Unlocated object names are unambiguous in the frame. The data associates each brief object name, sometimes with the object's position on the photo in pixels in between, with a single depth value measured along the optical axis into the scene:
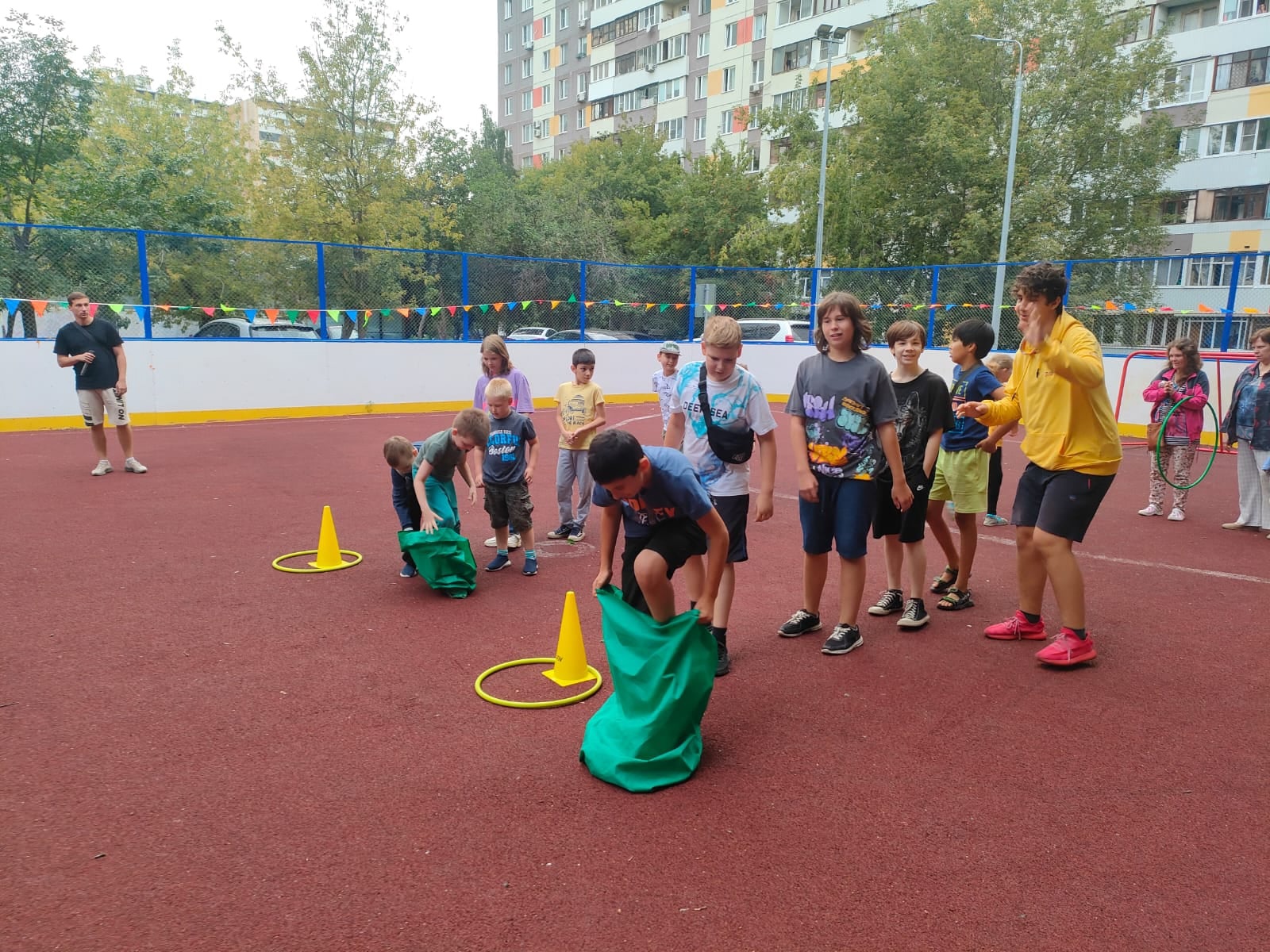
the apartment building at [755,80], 33.12
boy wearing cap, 7.83
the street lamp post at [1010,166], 23.58
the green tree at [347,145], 25.28
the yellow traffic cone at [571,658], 4.26
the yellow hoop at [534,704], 3.94
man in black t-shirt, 9.32
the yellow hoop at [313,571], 6.06
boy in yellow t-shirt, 7.18
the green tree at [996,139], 27.84
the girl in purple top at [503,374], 6.60
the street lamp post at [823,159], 26.42
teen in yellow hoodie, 4.19
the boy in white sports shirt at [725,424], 4.17
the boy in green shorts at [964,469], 5.27
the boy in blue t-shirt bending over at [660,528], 3.45
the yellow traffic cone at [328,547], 6.21
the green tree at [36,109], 26.09
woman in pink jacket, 7.93
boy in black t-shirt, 5.00
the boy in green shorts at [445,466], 5.47
